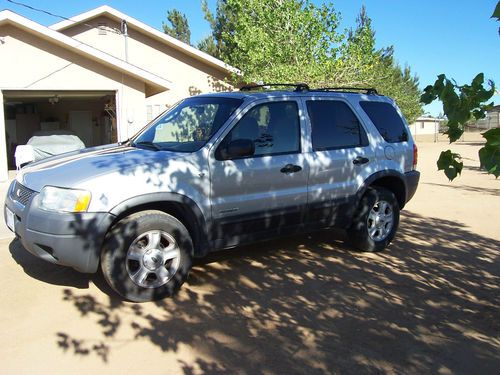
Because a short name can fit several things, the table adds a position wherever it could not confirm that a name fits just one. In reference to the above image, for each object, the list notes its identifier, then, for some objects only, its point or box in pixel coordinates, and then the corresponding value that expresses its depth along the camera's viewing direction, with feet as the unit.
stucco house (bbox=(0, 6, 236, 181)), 40.24
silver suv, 13.85
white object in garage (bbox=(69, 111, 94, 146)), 63.52
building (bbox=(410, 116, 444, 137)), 248.32
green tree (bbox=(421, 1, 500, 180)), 8.22
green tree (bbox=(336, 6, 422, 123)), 62.18
